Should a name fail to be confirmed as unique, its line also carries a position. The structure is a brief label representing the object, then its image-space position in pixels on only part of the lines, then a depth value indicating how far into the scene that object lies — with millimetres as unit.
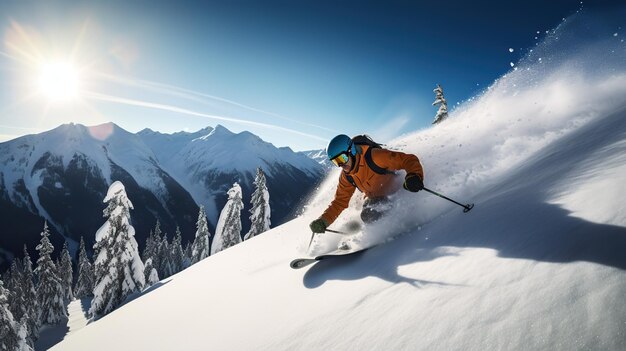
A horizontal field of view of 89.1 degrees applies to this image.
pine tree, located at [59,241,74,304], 55362
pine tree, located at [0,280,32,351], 25984
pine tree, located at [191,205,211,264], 39750
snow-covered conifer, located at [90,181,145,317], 22609
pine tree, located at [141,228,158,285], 62450
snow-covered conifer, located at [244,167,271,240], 29969
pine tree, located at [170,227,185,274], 62812
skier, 5086
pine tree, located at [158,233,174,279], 61000
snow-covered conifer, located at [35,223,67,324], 41375
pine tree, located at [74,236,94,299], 60125
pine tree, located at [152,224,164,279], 60688
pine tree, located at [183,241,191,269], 70981
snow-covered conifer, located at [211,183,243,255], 31938
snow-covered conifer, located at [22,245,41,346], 38969
